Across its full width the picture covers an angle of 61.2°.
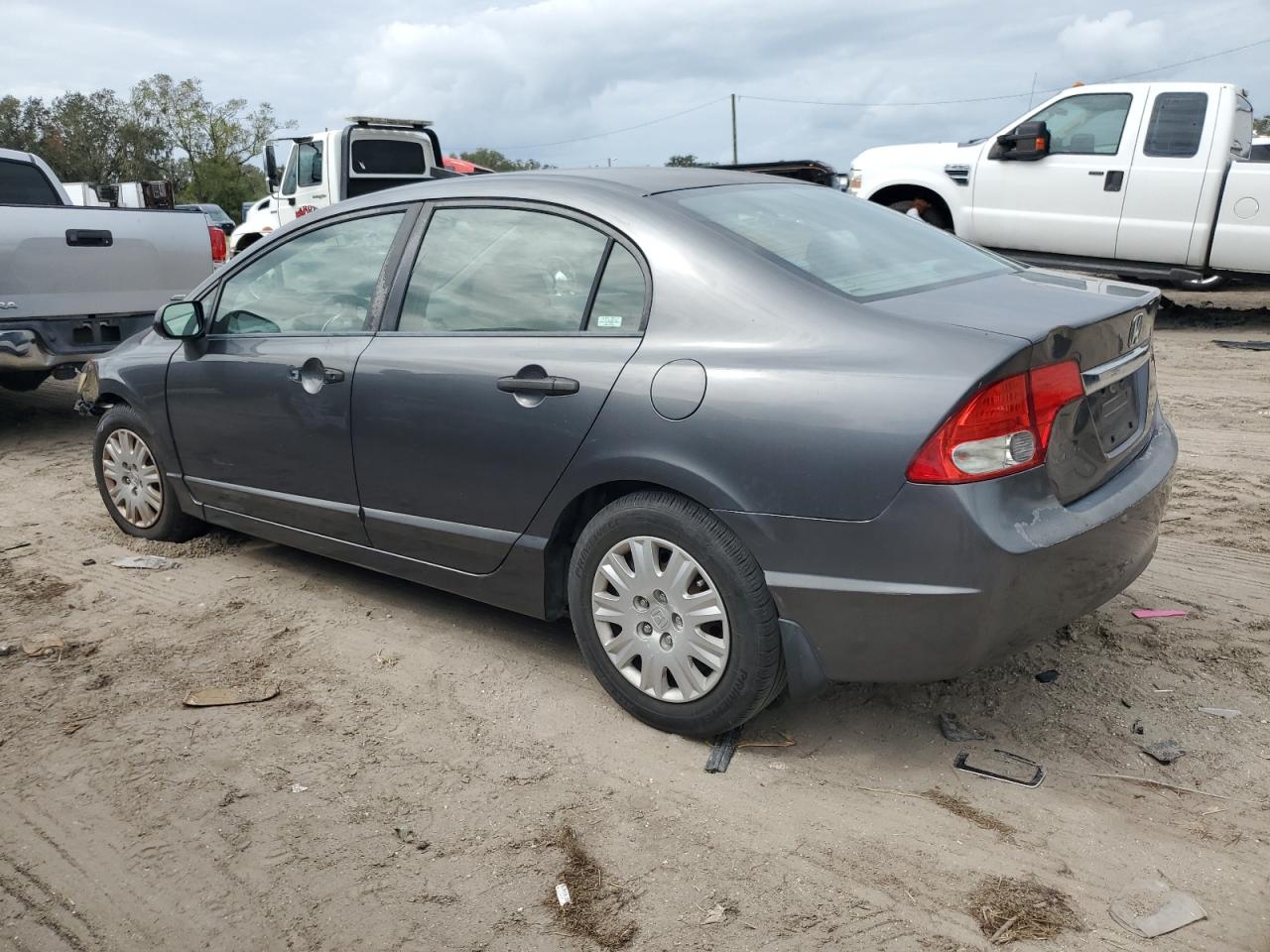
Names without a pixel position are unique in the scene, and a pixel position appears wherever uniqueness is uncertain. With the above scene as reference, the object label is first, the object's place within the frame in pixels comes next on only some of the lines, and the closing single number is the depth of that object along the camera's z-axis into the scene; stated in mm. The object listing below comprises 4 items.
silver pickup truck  6824
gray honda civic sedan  2682
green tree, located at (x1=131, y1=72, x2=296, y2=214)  55094
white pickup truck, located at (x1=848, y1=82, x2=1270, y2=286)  9938
